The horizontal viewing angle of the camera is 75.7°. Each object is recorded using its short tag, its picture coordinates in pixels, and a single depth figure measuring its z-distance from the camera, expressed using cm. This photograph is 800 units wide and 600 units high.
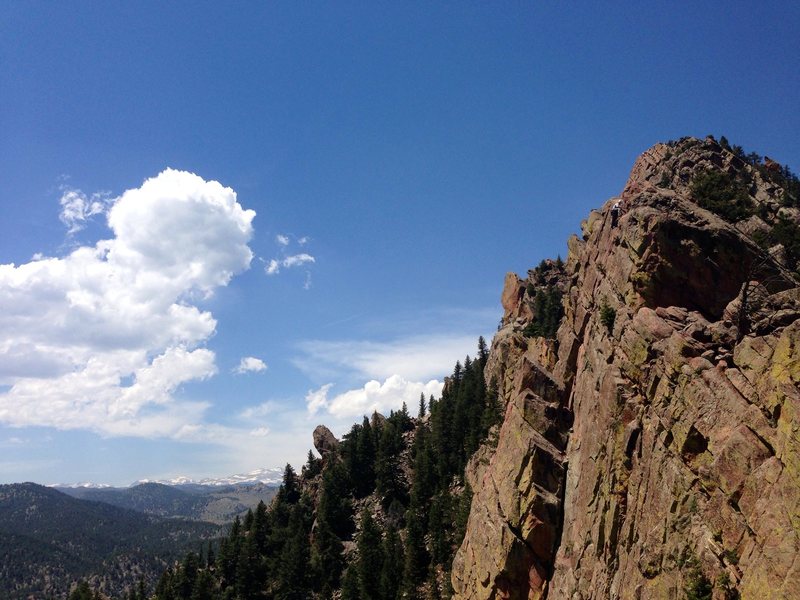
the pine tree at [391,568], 7669
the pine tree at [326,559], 9080
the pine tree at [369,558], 7938
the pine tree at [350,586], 7919
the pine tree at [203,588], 9031
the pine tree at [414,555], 7556
